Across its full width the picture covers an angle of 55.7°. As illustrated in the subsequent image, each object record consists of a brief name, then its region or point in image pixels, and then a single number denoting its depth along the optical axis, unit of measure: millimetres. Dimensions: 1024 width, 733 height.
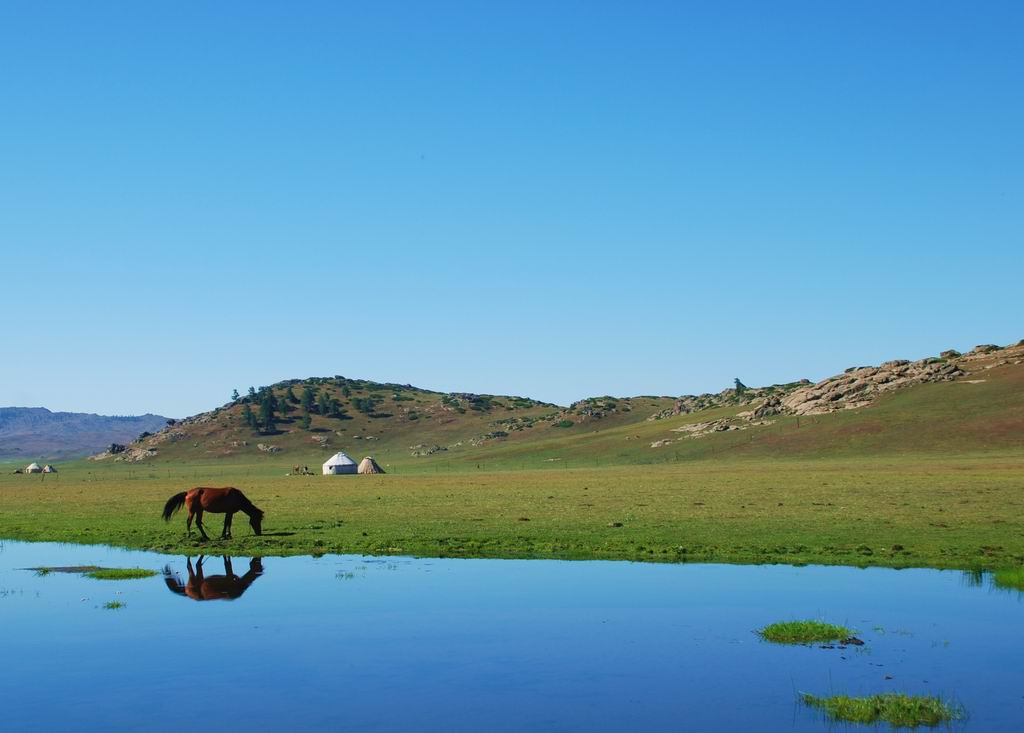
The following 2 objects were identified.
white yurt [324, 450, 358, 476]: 112812
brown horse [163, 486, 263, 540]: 37656
